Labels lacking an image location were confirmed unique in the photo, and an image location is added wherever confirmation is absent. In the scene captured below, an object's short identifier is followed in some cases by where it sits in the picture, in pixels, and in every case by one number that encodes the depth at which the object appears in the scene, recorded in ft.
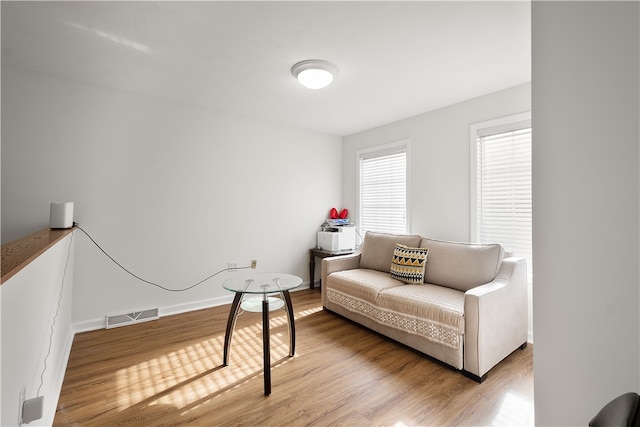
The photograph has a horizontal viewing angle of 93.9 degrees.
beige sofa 7.23
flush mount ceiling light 8.16
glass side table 6.70
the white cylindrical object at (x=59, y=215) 8.15
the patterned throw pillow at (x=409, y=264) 10.02
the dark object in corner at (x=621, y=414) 1.89
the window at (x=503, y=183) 9.51
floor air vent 10.10
